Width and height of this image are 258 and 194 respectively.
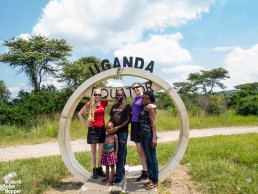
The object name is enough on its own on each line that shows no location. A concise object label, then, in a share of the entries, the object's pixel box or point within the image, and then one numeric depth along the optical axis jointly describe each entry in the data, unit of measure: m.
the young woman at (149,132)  3.54
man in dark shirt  3.77
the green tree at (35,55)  14.25
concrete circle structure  4.12
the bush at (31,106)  10.12
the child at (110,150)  3.69
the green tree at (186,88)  25.58
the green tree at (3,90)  18.43
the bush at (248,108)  13.93
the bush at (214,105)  14.03
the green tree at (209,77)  24.82
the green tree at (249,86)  25.83
